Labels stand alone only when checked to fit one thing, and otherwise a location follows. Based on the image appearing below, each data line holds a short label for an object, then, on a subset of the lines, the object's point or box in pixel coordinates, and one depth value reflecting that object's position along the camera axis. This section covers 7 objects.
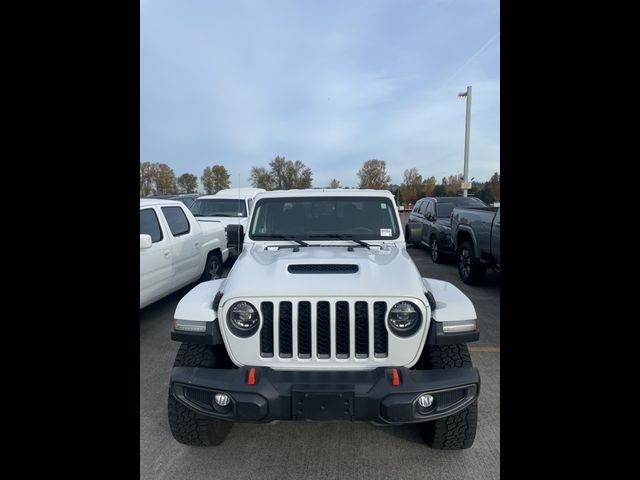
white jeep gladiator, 2.12
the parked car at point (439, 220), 8.74
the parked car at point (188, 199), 16.38
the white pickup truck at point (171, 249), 4.84
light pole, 17.64
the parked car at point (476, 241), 6.05
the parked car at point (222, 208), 9.01
